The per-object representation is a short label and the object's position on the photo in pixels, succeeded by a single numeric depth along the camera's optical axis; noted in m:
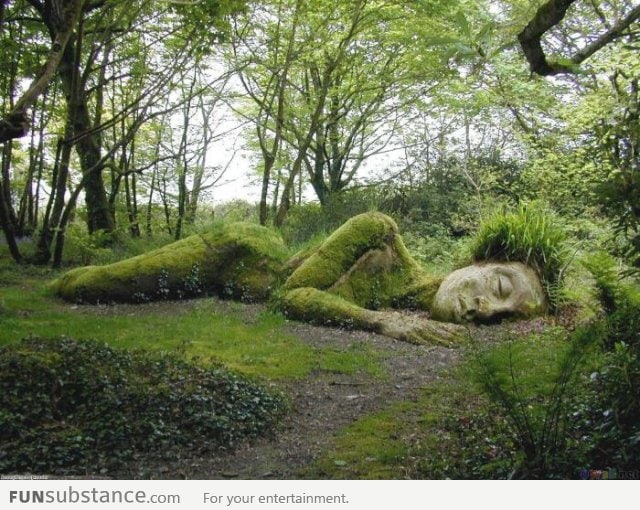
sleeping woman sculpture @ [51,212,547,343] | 6.39
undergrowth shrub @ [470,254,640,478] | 2.61
